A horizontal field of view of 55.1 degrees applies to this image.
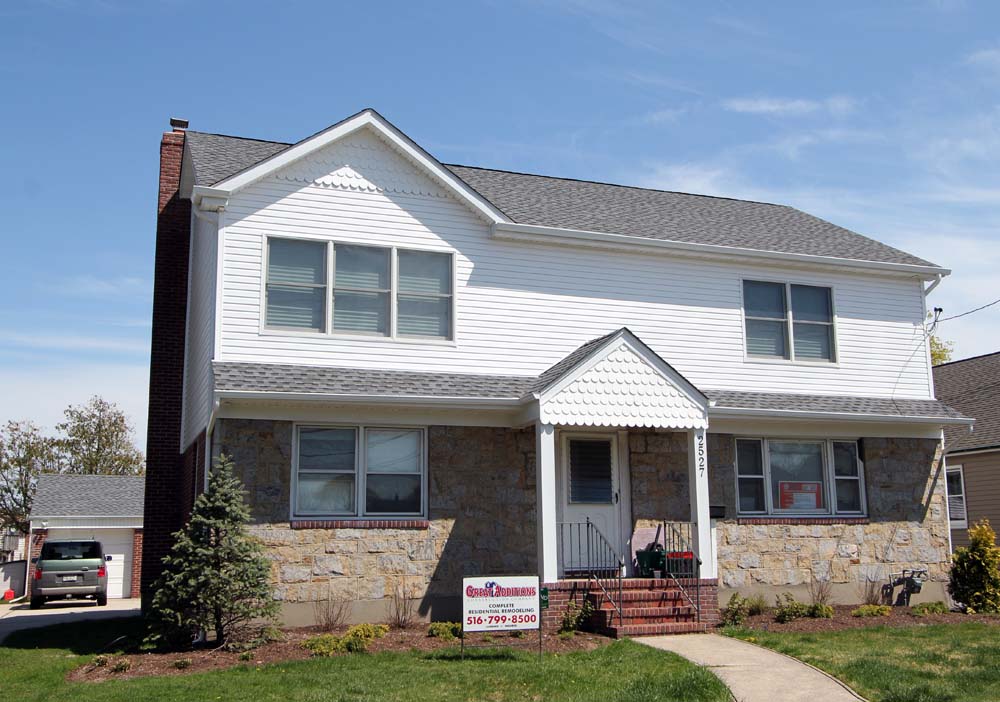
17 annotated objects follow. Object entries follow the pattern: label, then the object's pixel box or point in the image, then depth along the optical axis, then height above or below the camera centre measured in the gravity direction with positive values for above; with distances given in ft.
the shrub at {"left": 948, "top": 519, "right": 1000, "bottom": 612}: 53.57 -3.85
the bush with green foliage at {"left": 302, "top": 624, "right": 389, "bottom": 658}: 39.32 -5.49
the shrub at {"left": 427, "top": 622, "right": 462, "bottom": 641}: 43.32 -5.49
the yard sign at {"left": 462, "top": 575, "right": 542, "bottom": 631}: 40.11 -3.95
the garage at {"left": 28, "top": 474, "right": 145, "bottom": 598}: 110.82 -1.55
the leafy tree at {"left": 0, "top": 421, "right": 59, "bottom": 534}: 170.81 +8.43
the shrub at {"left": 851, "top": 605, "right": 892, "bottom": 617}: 50.55 -5.51
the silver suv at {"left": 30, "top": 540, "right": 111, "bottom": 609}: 90.43 -5.80
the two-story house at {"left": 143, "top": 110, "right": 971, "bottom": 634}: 46.93 +6.73
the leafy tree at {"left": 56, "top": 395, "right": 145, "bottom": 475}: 179.63 +12.62
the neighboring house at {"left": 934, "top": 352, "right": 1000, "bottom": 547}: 77.41 +3.56
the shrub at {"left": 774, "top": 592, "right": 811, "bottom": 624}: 48.67 -5.33
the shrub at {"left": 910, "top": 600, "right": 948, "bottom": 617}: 51.78 -5.63
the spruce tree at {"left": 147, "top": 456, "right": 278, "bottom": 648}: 40.70 -2.85
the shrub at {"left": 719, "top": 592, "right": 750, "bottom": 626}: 48.49 -5.37
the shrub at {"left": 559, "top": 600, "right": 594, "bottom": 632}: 44.62 -5.01
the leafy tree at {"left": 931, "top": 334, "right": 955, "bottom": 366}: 161.48 +25.45
